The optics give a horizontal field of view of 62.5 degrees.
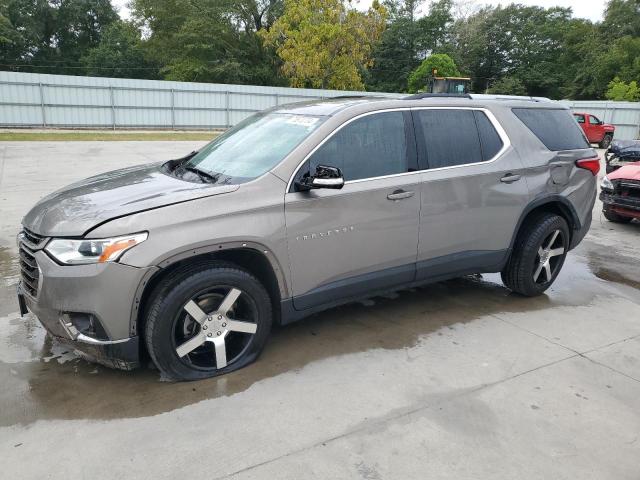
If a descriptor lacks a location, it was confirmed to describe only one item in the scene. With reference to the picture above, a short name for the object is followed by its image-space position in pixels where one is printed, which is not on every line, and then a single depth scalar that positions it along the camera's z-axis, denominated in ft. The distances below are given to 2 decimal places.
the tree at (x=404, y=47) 189.78
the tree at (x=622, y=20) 177.99
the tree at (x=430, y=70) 151.02
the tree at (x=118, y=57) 160.76
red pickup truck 80.89
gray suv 10.28
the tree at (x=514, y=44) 193.88
